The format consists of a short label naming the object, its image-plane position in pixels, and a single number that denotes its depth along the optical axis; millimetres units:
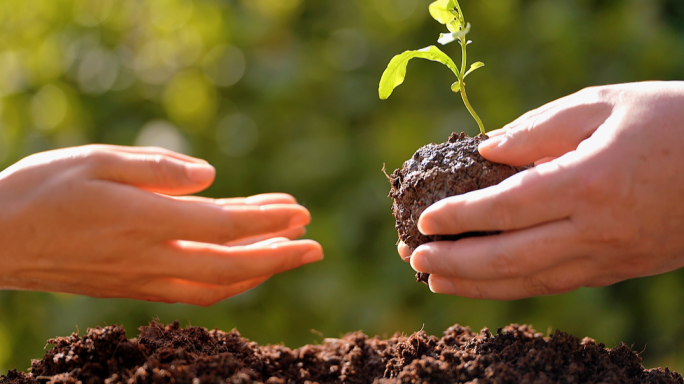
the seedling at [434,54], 637
